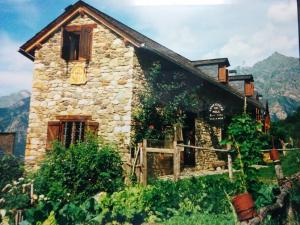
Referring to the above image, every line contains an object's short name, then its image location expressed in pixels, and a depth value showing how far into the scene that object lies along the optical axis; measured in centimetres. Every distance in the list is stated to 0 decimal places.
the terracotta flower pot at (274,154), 594
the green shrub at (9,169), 994
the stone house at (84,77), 1109
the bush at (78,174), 890
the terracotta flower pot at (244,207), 394
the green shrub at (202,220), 570
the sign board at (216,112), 1402
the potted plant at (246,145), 510
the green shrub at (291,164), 938
